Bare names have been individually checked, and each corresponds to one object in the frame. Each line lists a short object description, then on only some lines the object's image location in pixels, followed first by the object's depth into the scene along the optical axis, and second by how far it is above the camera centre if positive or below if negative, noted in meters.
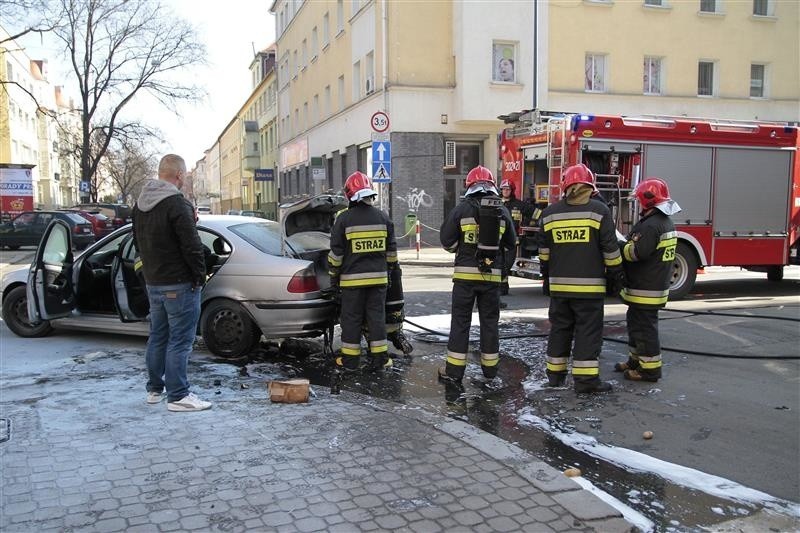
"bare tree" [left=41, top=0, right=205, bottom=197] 32.34 +7.86
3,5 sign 15.40 +2.26
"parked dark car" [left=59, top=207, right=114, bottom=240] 23.11 -0.32
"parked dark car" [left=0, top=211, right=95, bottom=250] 22.52 -0.50
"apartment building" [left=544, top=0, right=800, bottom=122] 21.94 +5.68
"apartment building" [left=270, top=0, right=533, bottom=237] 20.61 +4.28
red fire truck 9.74 +0.61
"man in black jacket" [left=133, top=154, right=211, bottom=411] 4.43 -0.40
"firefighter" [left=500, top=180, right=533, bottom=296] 10.42 +0.08
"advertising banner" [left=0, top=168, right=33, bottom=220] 28.38 +1.12
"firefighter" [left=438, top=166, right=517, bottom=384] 5.30 -0.42
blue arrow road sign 15.65 +1.58
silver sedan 6.03 -0.72
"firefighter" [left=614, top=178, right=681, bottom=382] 5.36 -0.50
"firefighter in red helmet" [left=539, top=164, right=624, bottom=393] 4.99 -0.42
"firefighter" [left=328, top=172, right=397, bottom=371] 5.62 -0.48
